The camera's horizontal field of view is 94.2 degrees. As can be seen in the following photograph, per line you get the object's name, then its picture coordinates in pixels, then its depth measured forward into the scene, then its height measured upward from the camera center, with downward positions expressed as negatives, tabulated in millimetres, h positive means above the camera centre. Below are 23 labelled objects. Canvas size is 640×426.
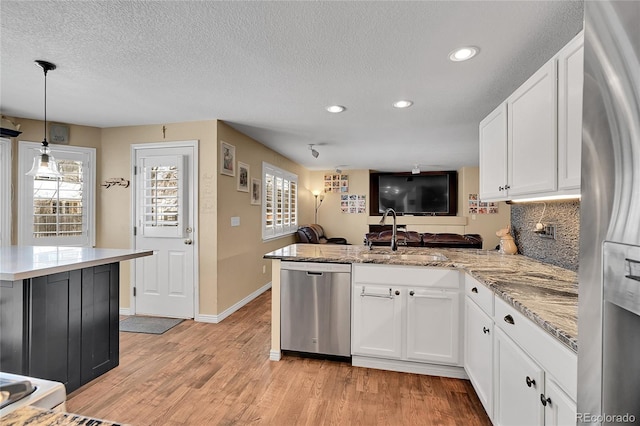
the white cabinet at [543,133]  1445 +468
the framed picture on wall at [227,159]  3555 +659
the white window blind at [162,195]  3551 +205
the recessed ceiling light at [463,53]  1909 +1056
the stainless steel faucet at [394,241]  2868 -275
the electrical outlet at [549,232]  2162 -135
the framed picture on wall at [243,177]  4004 +490
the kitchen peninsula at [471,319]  1133 -610
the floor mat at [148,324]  3221 -1276
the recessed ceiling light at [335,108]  3004 +1077
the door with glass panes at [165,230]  3539 -213
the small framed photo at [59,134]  3494 +925
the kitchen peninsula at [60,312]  1808 -678
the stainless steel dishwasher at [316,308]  2492 -815
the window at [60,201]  3322 +128
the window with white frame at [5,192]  3172 +209
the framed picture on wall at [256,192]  4406 +318
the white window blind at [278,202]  4932 +199
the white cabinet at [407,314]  2252 -794
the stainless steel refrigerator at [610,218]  472 -7
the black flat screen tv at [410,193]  7941 +540
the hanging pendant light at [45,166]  2299 +353
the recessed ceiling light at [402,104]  2889 +1077
